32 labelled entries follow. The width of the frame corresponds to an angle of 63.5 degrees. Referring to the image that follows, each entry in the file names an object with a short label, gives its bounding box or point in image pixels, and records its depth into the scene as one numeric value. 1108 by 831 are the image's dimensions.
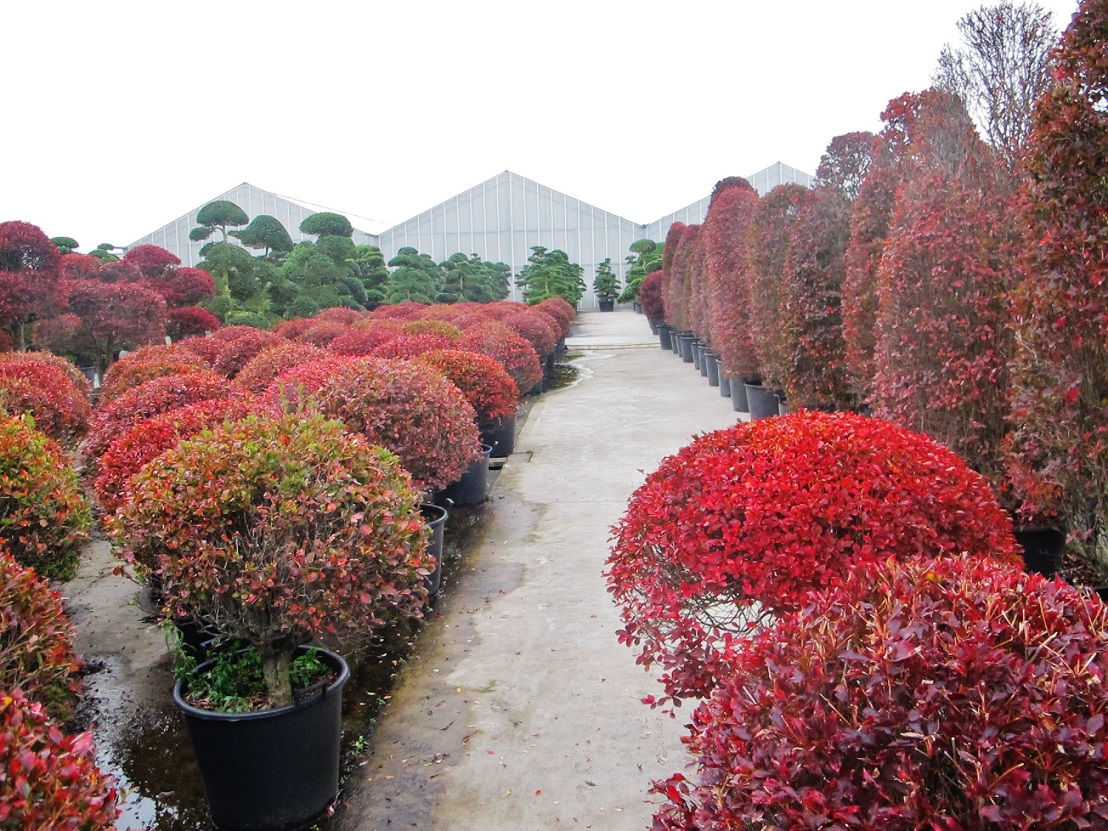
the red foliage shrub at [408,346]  8.76
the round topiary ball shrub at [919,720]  1.25
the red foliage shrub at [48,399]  6.09
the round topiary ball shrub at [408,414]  5.00
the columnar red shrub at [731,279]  10.35
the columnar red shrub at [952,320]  4.42
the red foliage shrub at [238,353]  9.93
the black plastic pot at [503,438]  8.40
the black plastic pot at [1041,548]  3.97
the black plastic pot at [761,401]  9.40
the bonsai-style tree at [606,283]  39.16
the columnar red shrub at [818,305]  7.43
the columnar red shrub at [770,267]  8.84
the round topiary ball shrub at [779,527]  2.56
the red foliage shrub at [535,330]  14.08
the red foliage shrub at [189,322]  16.95
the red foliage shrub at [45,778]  1.28
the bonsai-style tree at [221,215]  22.44
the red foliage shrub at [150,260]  16.94
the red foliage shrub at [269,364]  7.54
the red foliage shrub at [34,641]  2.06
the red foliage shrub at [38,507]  3.44
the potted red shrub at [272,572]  2.75
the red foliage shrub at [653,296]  24.06
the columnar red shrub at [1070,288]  3.09
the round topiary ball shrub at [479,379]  7.14
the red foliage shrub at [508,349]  9.98
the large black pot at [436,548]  4.73
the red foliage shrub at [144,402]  5.29
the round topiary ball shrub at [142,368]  7.28
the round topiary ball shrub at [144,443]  4.23
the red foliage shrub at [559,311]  21.19
